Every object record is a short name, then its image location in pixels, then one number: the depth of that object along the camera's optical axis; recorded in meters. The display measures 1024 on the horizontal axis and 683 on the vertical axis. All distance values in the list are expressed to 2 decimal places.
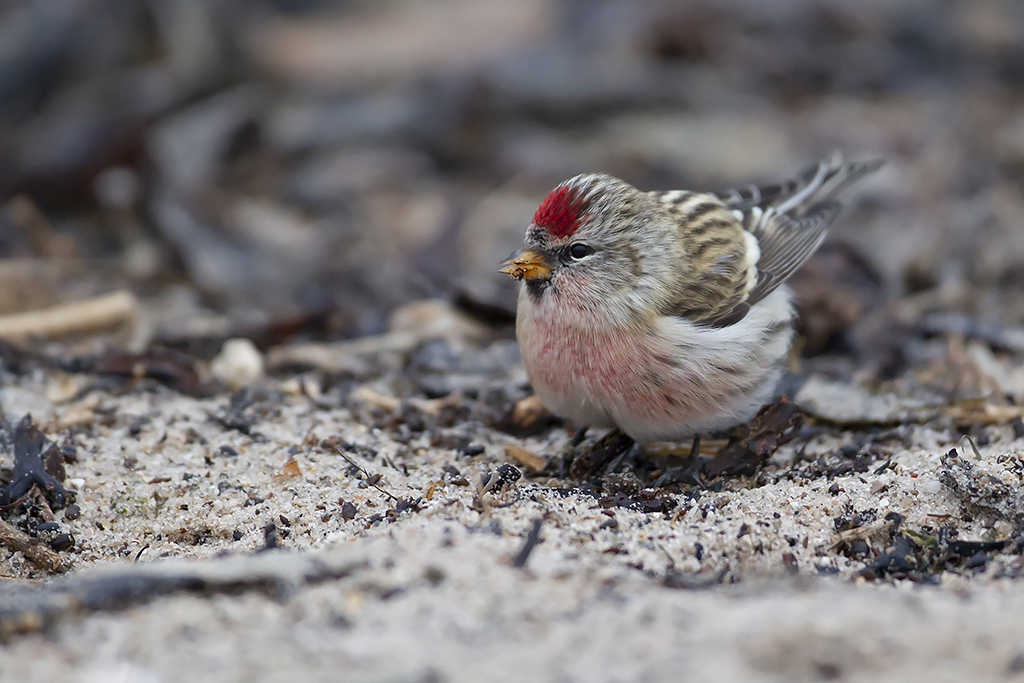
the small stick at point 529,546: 5.16
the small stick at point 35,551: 6.04
